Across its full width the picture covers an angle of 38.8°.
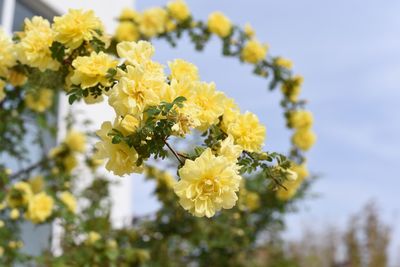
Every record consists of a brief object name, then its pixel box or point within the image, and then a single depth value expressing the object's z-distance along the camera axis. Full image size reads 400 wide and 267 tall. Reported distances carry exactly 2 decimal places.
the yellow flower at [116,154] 1.31
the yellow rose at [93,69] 1.43
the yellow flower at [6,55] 1.73
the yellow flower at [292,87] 3.58
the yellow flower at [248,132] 1.42
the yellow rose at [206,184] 1.21
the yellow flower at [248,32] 3.73
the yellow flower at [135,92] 1.27
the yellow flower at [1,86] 1.78
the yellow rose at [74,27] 1.58
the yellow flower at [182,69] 1.42
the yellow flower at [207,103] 1.37
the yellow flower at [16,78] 1.84
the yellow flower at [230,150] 1.29
